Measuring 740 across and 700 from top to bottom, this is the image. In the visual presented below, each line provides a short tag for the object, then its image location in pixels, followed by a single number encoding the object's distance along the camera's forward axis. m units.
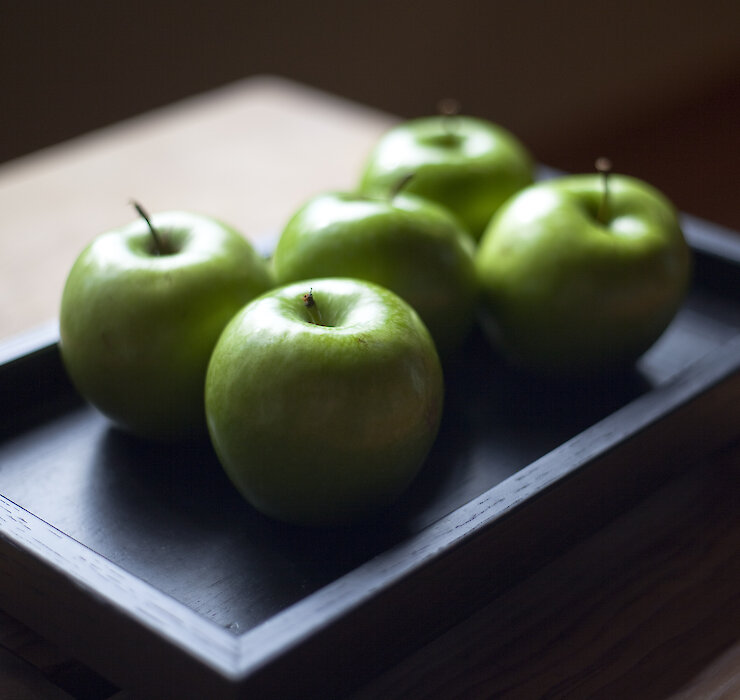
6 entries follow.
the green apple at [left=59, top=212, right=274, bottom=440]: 0.65
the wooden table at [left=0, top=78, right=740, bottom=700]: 0.61
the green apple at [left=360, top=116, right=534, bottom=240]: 0.75
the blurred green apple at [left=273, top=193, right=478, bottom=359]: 0.68
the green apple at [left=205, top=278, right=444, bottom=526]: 0.61
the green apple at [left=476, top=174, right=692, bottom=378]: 0.69
